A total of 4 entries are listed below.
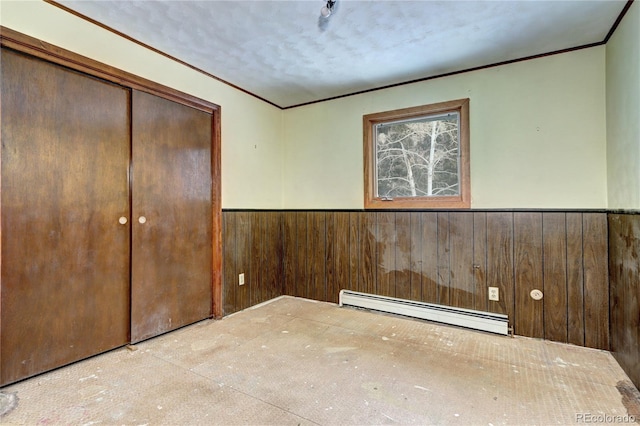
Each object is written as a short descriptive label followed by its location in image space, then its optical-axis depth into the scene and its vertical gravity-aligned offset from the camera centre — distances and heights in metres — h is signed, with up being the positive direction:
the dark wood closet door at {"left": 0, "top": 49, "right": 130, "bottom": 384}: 1.70 +0.00
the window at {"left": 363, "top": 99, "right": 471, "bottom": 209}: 2.70 +0.54
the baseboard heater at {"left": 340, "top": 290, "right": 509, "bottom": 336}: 2.45 -0.84
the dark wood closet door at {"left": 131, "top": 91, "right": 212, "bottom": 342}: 2.27 +0.00
